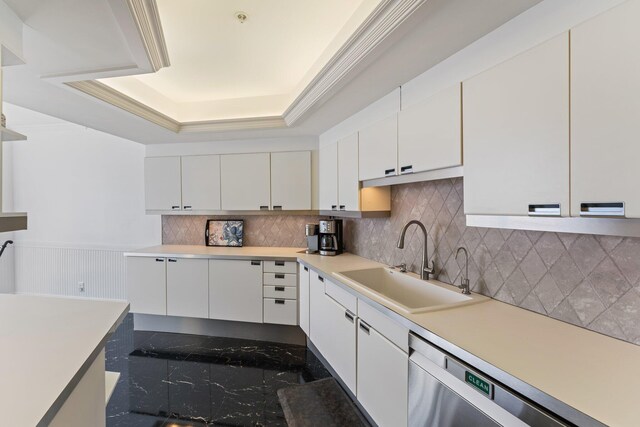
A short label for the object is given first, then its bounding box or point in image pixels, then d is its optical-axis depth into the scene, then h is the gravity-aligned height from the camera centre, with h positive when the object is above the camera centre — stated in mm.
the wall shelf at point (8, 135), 1153 +298
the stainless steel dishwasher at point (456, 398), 911 -675
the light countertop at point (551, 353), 798 -497
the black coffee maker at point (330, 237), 3172 -288
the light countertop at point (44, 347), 755 -490
